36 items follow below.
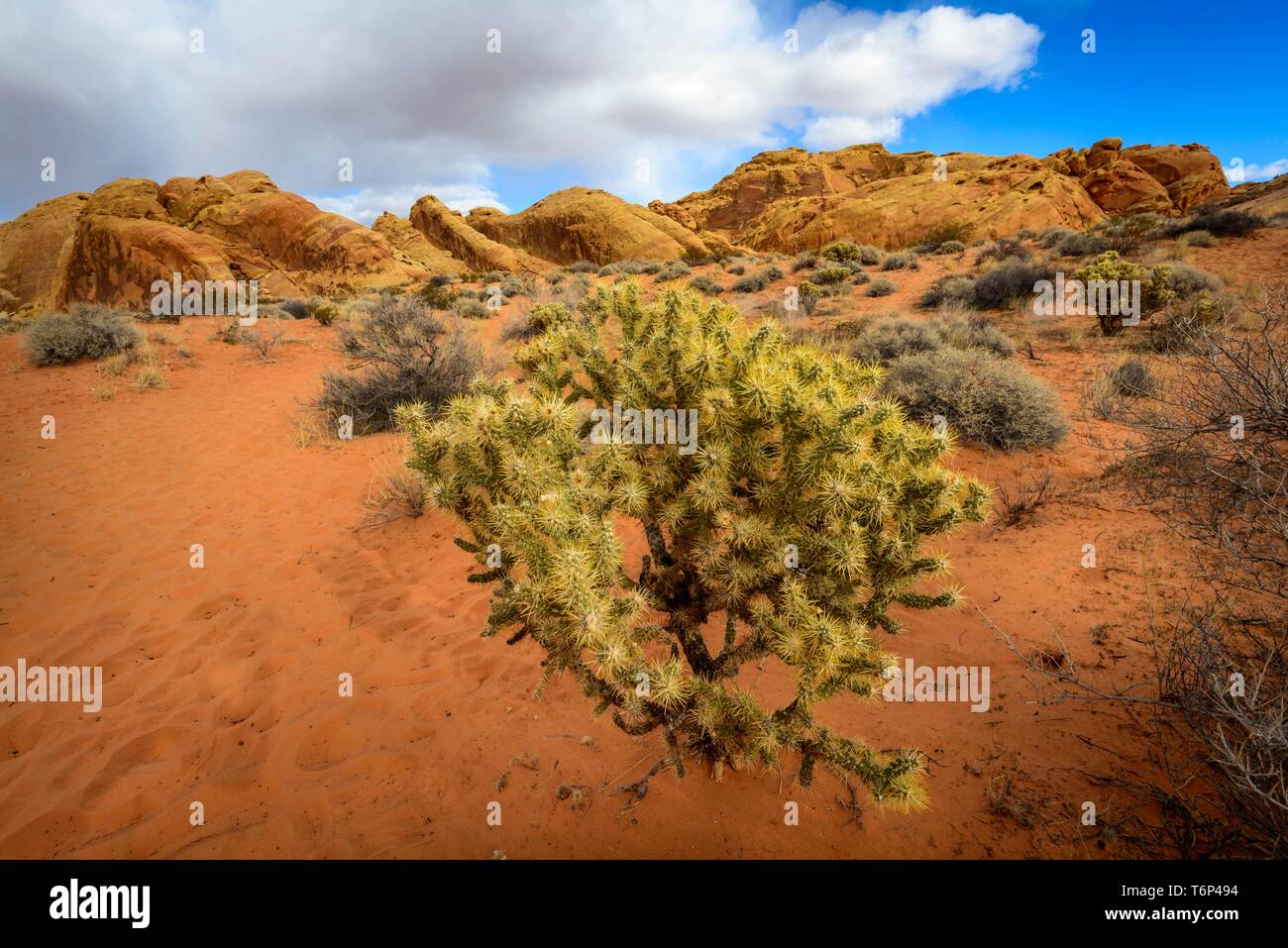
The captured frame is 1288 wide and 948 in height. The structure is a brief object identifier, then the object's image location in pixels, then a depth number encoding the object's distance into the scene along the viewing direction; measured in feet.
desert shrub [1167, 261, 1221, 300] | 32.86
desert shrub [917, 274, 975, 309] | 40.98
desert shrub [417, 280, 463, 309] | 56.70
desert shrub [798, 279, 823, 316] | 42.46
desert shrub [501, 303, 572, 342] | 36.19
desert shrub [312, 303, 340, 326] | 53.47
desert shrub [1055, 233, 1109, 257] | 49.14
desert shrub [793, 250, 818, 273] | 62.13
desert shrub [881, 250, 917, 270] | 57.11
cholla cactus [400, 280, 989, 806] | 6.59
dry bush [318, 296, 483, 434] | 27.12
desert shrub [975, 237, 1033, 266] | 52.54
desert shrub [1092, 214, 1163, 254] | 48.70
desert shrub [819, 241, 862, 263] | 63.75
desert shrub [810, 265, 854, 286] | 52.54
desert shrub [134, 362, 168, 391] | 32.55
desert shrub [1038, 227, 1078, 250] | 56.44
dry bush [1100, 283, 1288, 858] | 6.28
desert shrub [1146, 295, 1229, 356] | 26.28
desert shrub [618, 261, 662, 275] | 72.83
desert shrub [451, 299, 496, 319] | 51.21
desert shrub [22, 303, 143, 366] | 36.29
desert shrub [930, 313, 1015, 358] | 28.84
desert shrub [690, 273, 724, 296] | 53.11
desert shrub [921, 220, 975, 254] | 68.76
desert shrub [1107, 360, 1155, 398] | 21.04
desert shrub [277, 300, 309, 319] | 60.75
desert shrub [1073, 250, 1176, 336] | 31.58
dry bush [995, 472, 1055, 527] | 15.65
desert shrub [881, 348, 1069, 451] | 18.94
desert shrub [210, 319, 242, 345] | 44.91
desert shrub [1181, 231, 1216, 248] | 45.57
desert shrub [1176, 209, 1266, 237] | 47.01
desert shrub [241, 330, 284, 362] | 41.45
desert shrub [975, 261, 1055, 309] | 40.27
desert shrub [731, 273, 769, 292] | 54.03
